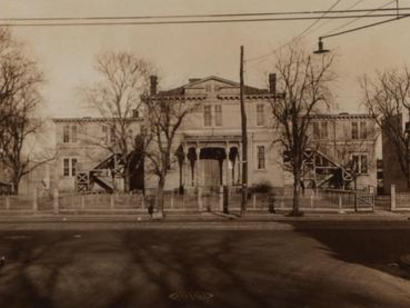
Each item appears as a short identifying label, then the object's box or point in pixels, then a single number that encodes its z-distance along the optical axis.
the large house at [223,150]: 49.19
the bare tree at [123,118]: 49.53
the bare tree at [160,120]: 44.16
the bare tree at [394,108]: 52.38
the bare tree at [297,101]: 37.22
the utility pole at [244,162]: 35.16
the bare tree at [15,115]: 47.16
